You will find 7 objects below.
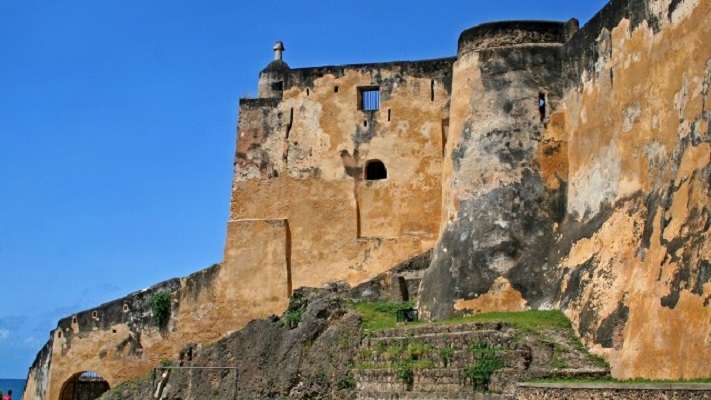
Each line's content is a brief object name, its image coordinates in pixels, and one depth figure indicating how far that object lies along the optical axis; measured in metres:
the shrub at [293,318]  20.84
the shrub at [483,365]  14.88
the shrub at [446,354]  15.62
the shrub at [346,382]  17.86
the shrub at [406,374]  16.19
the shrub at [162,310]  25.16
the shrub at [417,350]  16.19
